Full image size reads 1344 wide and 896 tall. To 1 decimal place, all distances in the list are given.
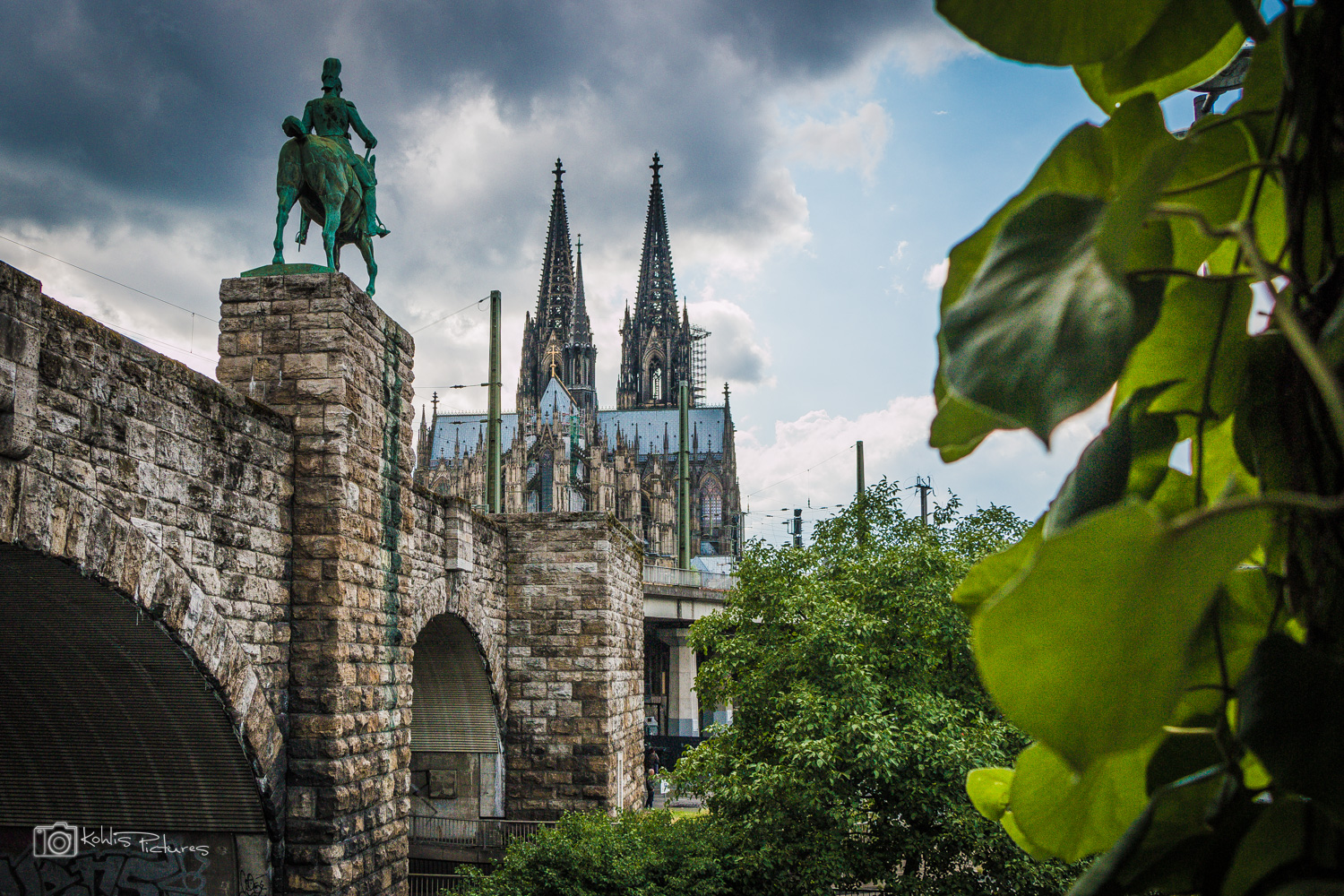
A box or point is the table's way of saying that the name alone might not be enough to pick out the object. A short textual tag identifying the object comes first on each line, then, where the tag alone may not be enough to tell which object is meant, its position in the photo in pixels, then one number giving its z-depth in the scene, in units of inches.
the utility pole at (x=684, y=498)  1125.7
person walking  867.4
